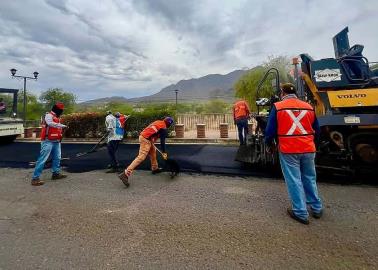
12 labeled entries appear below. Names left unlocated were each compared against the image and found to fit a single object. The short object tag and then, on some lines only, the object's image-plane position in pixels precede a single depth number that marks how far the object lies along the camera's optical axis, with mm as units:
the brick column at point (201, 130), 12180
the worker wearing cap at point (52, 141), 5633
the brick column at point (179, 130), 12492
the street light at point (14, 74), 21131
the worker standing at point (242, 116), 8578
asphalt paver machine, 4895
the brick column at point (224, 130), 11844
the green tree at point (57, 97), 42428
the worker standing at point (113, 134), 6777
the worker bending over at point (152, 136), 5785
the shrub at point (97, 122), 13078
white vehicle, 11883
